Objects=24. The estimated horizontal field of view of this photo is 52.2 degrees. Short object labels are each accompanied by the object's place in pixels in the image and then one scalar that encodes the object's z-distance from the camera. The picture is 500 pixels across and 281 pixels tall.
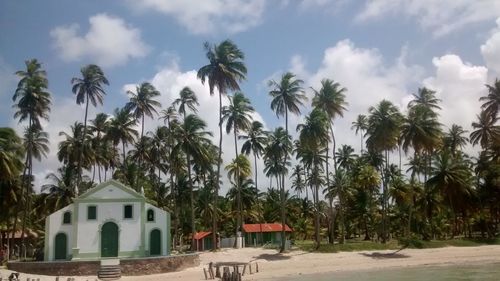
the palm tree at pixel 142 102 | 61.38
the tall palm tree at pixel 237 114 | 58.56
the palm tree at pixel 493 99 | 64.38
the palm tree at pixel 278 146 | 60.19
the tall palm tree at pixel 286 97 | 55.66
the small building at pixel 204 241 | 71.25
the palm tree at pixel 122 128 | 61.84
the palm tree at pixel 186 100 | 60.12
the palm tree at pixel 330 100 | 57.66
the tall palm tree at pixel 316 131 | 54.72
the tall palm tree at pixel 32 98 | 52.09
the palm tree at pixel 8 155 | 44.88
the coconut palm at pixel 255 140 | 64.81
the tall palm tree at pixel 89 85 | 56.06
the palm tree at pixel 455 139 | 78.19
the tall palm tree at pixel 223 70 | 55.03
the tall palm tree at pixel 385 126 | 58.19
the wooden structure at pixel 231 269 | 33.22
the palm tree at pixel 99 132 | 64.88
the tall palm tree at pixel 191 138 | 56.44
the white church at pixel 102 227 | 43.06
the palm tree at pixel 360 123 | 75.06
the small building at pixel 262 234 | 69.81
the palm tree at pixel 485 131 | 67.62
